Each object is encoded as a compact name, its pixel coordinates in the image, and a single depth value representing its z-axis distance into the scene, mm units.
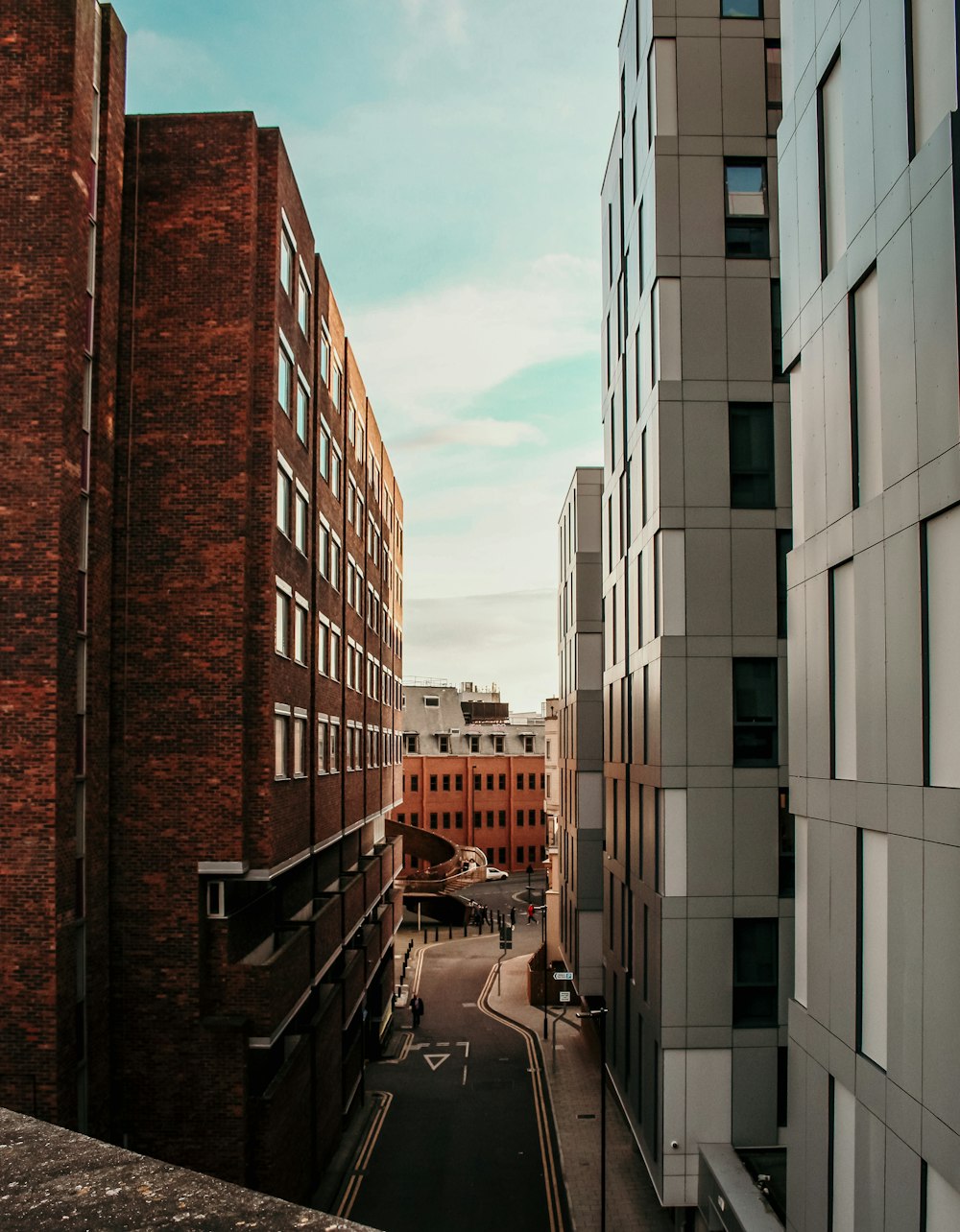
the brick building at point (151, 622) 16188
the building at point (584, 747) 41094
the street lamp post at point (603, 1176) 22767
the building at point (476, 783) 101188
